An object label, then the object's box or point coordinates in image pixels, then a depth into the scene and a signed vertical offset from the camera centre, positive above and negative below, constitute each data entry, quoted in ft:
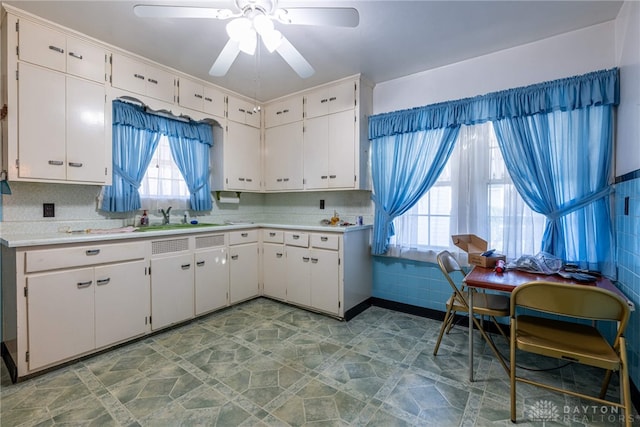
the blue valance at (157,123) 9.15 +3.07
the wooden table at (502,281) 5.89 -1.57
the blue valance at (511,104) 7.06 +3.08
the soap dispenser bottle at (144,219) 9.95 -0.43
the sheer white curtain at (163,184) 10.29 +0.88
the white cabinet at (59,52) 6.95 +4.11
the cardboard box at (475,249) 7.37 -1.19
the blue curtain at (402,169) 9.46 +1.41
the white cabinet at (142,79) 8.52 +4.15
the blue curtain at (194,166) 11.04 +1.69
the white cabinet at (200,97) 10.21 +4.21
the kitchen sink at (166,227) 9.27 -0.70
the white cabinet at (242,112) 11.93 +4.22
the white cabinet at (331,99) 10.52 +4.25
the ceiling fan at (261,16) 5.24 +3.67
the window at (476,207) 8.26 +0.06
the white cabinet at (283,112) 12.00 +4.27
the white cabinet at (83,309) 6.49 -2.63
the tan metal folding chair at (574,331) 4.63 -2.46
